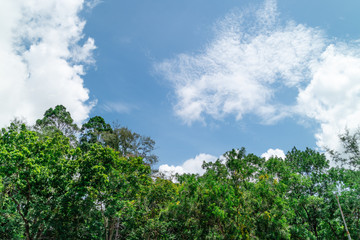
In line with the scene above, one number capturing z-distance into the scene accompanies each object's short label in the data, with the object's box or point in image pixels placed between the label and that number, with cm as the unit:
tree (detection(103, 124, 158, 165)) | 3031
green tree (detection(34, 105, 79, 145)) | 3177
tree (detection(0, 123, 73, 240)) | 1106
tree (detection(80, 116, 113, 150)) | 3000
